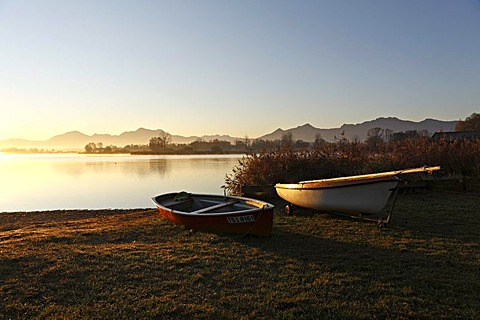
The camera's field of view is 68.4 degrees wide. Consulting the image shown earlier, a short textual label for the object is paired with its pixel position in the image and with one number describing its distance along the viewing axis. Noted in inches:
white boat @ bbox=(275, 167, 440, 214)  249.6
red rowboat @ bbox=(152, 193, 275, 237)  236.5
